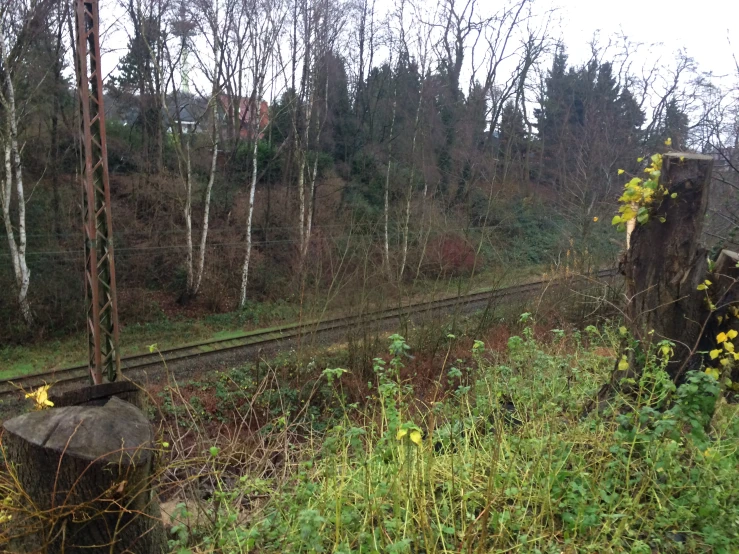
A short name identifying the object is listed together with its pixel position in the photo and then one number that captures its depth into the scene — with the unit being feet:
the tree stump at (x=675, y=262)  15.35
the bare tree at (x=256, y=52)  62.54
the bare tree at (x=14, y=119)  48.29
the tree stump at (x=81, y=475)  7.65
